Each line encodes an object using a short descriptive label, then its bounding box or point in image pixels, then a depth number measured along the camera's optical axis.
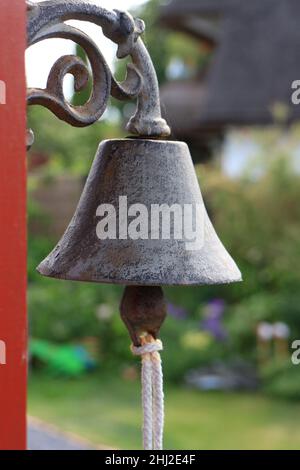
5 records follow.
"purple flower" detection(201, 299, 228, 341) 7.30
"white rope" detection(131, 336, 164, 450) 0.80
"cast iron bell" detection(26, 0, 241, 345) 0.80
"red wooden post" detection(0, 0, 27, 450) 0.74
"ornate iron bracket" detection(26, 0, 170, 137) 0.79
